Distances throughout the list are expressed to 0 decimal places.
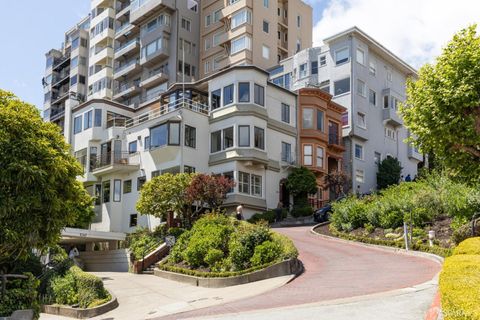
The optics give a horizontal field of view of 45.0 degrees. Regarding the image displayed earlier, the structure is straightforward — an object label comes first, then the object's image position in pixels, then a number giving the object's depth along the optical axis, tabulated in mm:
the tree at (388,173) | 52188
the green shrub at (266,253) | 21719
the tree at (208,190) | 31906
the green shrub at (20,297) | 12867
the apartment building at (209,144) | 41500
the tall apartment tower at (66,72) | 80688
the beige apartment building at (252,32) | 58375
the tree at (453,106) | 19156
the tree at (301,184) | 43219
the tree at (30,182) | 13352
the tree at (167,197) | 33062
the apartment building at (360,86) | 50781
